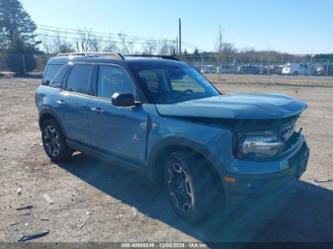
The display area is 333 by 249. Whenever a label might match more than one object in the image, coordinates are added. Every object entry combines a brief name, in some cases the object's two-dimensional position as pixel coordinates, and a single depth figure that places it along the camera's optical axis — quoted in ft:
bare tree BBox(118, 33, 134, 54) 209.18
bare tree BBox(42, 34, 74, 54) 188.34
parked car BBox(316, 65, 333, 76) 143.95
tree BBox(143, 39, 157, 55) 219.41
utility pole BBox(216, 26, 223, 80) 133.43
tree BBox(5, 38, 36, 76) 136.56
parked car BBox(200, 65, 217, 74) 166.39
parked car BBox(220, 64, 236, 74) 163.88
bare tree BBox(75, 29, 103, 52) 200.03
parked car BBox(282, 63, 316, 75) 152.56
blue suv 10.12
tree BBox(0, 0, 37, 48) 196.54
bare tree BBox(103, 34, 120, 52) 203.32
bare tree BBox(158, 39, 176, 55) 192.44
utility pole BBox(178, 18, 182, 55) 128.57
